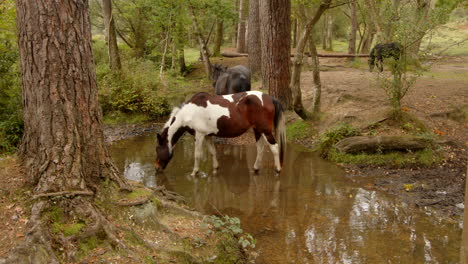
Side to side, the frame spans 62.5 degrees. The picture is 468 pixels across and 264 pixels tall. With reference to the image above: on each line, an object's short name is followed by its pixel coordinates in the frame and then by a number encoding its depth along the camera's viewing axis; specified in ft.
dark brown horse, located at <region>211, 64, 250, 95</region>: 39.22
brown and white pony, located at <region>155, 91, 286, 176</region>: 27.25
